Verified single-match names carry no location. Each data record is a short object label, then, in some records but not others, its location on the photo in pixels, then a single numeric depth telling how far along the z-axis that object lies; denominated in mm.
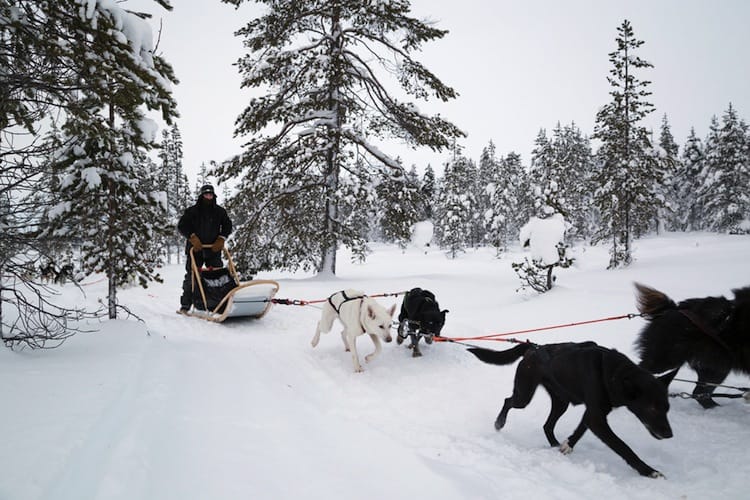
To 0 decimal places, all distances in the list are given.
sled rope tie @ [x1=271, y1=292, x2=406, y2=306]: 7713
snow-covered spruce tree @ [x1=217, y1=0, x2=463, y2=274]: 12594
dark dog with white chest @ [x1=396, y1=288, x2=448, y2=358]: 5883
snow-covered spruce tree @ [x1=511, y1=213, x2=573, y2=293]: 10156
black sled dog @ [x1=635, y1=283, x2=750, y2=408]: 3646
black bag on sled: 7986
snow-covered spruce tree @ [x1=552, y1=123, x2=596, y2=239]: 42453
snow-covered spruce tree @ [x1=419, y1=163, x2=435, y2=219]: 13438
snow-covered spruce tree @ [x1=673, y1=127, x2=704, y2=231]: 44906
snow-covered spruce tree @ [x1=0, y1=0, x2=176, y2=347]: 3686
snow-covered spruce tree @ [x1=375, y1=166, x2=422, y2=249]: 13070
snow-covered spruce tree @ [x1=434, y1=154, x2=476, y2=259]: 42094
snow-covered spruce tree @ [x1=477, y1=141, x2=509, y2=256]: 45688
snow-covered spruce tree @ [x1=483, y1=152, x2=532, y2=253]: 45688
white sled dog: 5457
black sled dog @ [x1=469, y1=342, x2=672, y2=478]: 2879
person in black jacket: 8055
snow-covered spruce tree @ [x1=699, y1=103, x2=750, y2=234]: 33969
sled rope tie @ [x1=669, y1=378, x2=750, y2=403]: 3549
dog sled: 7559
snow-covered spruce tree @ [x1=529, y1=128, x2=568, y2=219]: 13008
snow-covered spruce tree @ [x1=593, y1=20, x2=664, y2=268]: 18359
